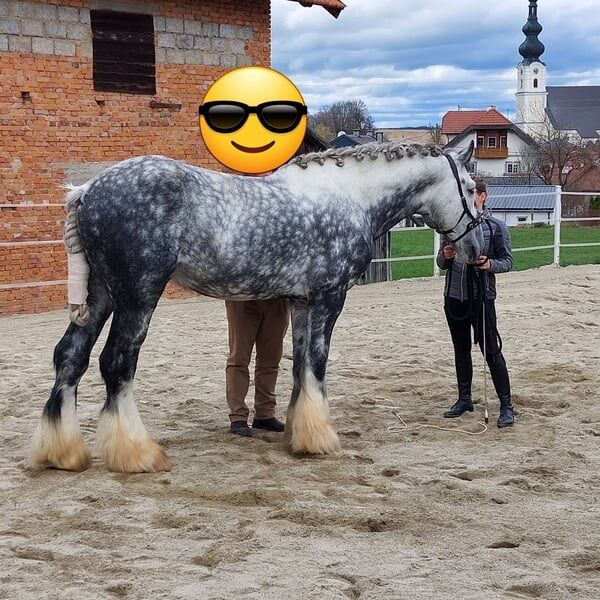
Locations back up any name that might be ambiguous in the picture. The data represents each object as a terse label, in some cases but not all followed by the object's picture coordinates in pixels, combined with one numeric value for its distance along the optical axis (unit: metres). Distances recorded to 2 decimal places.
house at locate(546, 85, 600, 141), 91.00
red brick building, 11.07
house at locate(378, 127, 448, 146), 51.38
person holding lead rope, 5.88
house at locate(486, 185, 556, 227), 41.48
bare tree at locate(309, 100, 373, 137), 45.66
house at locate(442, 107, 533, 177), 66.75
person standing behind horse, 5.64
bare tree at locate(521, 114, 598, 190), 49.79
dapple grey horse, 4.67
